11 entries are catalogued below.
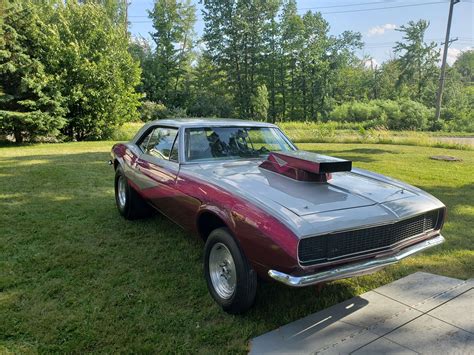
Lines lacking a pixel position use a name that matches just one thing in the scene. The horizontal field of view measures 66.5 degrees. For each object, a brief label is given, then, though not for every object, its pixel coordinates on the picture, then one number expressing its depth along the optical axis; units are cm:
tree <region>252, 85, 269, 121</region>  4077
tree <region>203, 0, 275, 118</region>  4150
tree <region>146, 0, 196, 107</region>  3903
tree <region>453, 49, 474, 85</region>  8156
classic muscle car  244
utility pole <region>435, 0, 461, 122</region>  2888
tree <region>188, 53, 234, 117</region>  3841
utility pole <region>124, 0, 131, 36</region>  4314
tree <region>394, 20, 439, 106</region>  4662
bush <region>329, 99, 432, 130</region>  3308
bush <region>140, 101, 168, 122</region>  3027
